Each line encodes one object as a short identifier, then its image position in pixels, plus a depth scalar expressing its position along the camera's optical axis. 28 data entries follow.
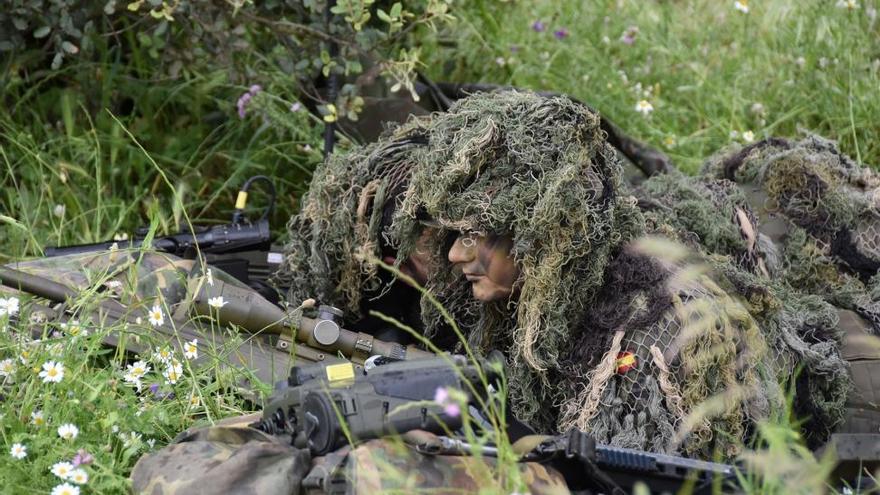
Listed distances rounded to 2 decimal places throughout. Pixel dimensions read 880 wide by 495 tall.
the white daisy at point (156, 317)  6.28
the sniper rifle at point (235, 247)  7.60
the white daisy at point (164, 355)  6.18
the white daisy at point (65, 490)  5.00
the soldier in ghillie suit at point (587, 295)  5.91
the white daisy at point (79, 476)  5.09
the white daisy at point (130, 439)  5.42
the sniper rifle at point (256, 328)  6.64
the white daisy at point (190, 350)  6.27
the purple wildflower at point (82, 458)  5.13
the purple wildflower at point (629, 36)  11.07
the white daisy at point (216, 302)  6.52
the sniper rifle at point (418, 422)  4.79
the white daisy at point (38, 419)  5.51
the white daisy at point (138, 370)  6.00
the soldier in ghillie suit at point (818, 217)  7.70
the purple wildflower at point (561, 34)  10.98
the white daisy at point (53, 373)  5.57
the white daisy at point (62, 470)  5.10
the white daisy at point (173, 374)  6.00
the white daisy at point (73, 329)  5.96
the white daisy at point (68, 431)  5.36
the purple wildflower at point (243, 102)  9.00
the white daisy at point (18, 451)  5.18
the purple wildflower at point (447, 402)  4.56
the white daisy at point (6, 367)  5.86
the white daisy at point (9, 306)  6.06
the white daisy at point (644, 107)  10.27
